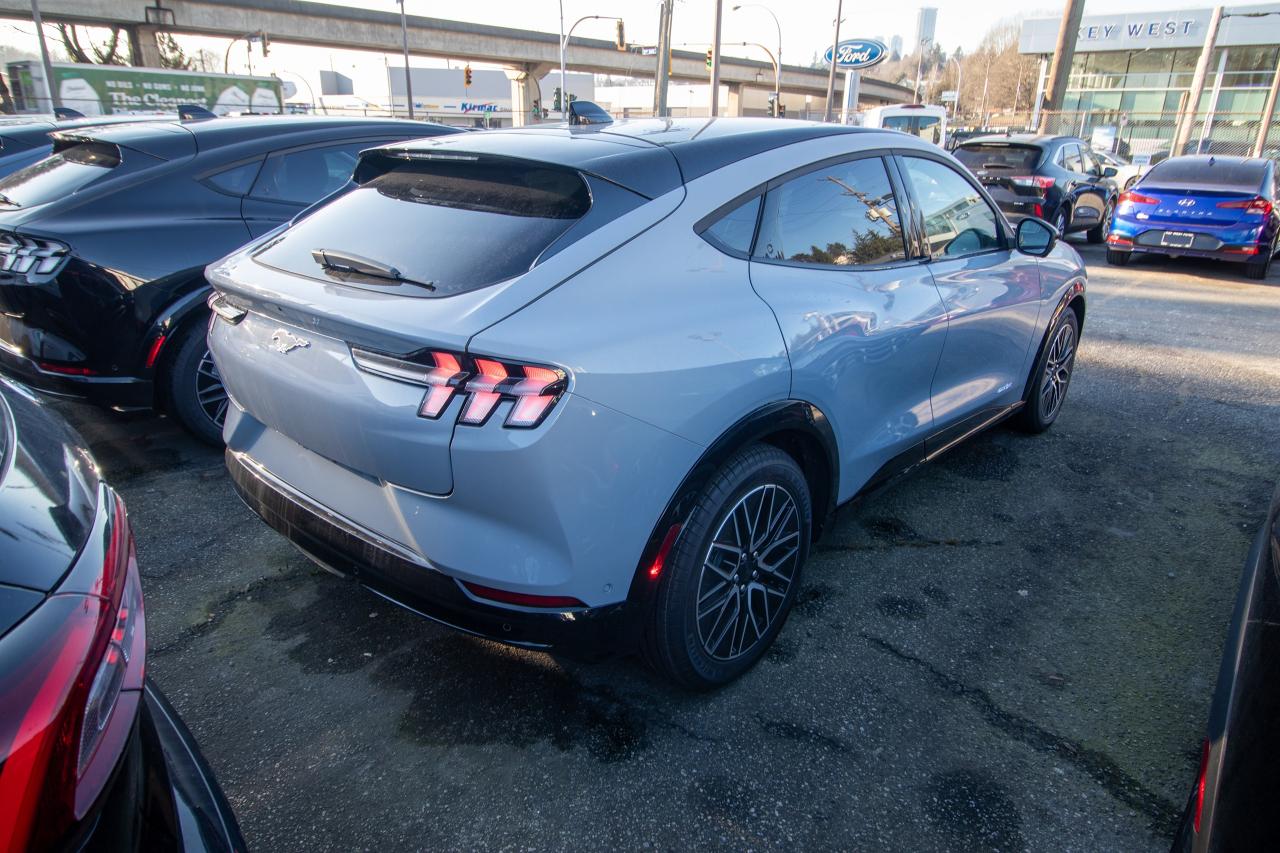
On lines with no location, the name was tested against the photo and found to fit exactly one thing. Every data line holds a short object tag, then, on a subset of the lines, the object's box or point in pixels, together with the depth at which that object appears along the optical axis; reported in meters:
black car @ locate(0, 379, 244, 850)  0.91
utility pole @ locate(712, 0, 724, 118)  27.58
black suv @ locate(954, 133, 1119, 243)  11.52
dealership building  36.16
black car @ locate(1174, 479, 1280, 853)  1.13
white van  25.31
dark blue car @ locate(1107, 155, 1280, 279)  9.50
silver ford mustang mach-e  1.88
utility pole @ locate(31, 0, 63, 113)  28.50
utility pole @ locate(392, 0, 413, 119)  43.91
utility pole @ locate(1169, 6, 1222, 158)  23.00
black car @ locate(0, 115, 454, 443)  3.62
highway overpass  36.00
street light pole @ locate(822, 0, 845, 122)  35.00
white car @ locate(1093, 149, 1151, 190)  16.34
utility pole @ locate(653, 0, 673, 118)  28.05
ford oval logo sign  57.03
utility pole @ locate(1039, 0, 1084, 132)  23.82
